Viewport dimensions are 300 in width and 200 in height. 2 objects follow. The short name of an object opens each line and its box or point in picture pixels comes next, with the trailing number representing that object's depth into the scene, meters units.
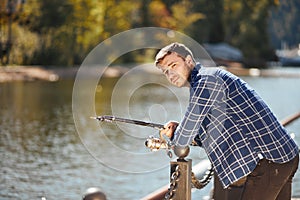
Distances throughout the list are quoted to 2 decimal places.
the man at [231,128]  5.55
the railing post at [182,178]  5.99
